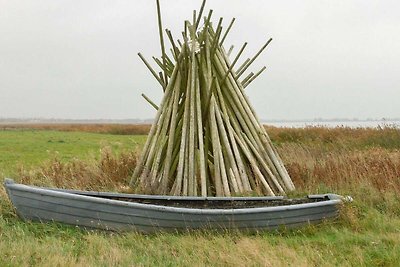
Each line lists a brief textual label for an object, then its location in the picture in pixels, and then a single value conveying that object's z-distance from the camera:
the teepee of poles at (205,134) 6.88
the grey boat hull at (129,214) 5.05
